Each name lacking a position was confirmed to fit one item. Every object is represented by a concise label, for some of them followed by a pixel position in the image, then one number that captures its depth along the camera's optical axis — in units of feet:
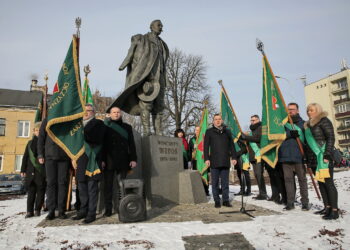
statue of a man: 21.62
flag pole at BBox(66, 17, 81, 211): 18.07
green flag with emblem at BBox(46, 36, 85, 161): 15.97
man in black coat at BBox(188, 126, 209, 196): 29.01
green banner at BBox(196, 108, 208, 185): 25.38
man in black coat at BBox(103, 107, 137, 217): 16.26
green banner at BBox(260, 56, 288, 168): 18.66
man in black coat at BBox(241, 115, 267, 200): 23.29
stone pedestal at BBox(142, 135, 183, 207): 19.40
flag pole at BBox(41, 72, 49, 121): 21.68
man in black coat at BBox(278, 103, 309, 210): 17.76
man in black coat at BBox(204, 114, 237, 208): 19.31
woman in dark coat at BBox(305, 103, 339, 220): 14.60
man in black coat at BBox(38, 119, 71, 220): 16.21
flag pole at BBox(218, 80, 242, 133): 25.73
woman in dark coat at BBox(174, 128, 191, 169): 26.89
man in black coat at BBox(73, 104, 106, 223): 15.34
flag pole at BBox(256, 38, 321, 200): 17.75
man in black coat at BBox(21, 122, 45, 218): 18.65
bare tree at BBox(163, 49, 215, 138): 80.33
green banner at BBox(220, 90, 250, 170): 25.26
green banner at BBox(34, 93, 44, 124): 22.76
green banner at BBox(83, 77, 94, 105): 29.58
